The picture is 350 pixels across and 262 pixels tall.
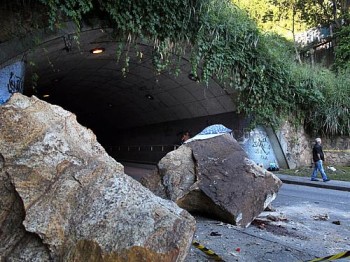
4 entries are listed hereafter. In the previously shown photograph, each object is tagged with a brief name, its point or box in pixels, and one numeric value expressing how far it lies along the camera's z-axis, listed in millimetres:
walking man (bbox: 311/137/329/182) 13844
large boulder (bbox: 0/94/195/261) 3207
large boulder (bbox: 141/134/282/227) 6176
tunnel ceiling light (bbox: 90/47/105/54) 12244
